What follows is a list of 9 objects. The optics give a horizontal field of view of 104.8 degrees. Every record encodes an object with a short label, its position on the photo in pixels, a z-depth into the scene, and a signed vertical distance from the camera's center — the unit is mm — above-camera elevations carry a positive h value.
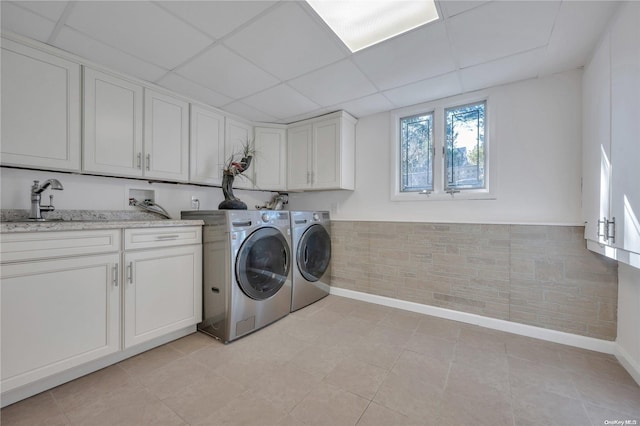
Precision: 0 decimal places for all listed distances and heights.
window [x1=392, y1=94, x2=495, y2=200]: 2523 +674
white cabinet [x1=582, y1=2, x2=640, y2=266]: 1232 +435
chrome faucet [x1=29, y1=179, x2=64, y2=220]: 1677 +102
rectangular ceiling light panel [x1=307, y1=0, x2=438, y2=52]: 1495 +1255
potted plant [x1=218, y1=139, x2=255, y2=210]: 2510 +308
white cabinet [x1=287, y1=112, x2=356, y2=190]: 3008 +744
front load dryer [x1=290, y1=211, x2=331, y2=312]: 2678 -527
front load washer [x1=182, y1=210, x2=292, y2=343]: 2010 -534
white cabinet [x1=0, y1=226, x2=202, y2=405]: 1319 -573
